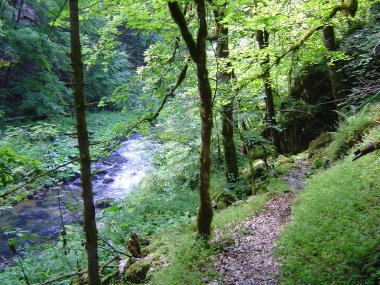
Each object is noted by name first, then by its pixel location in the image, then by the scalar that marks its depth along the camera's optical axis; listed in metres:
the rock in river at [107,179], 17.21
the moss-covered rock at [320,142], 11.15
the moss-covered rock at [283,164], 10.48
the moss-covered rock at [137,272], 5.94
